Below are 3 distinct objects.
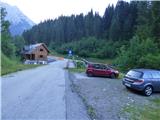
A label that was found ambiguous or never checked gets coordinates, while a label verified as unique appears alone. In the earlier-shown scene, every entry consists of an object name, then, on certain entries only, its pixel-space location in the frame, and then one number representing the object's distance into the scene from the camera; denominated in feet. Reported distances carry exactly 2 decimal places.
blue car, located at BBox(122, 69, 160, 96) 25.20
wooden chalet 115.95
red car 44.03
